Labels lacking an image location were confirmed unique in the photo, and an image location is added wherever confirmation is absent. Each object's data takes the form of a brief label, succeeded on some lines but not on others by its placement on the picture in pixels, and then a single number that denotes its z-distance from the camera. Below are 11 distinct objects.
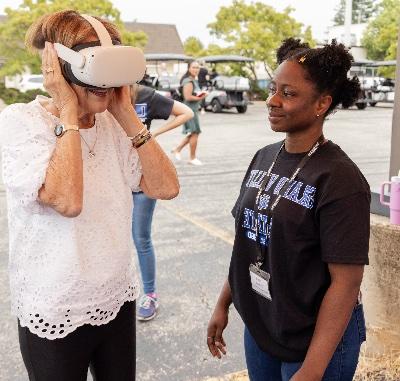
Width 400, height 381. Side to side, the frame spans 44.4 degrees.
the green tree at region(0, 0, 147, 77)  23.61
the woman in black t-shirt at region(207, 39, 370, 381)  1.41
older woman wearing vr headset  1.42
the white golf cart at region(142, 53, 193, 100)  22.92
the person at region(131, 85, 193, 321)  3.14
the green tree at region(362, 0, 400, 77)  44.31
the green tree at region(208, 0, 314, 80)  29.80
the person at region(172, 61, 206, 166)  8.82
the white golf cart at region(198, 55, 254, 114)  21.02
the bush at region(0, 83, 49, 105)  22.67
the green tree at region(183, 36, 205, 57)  45.62
